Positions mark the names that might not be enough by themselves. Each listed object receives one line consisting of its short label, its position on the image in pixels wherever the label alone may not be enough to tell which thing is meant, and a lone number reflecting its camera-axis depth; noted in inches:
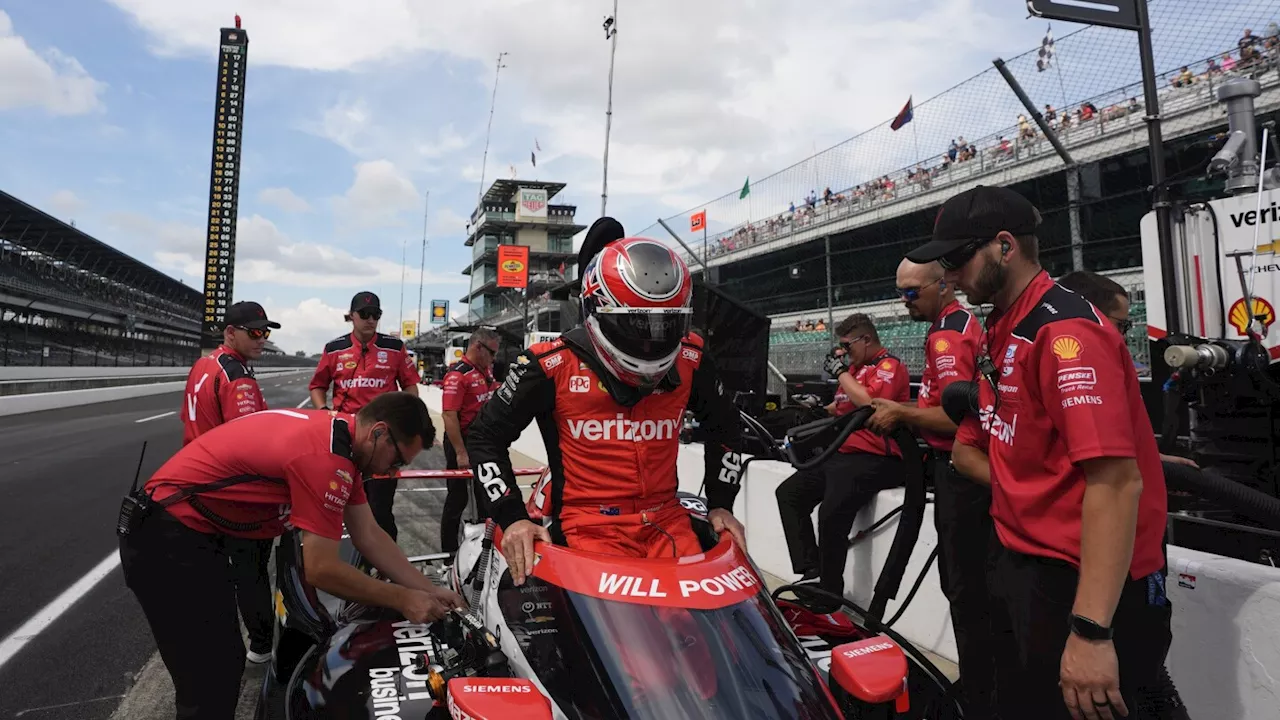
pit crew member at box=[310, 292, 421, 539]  245.3
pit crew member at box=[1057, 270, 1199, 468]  120.1
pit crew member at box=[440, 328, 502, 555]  262.2
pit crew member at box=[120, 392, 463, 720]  95.9
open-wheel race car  65.7
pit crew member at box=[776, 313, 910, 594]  171.6
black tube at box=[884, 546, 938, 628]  124.9
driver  91.0
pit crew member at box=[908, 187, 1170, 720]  67.1
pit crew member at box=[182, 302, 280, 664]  148.9
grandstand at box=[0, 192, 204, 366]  1128.8
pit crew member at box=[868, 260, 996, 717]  110.4
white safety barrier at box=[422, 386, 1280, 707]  94.4
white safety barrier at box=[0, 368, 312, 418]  767.1
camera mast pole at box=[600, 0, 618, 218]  464.1
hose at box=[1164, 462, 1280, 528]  109.7
